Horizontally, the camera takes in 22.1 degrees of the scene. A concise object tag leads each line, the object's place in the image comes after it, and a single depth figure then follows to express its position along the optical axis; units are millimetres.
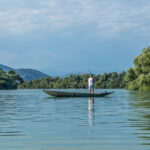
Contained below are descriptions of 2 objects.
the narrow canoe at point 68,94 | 39188
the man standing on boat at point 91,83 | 39806
